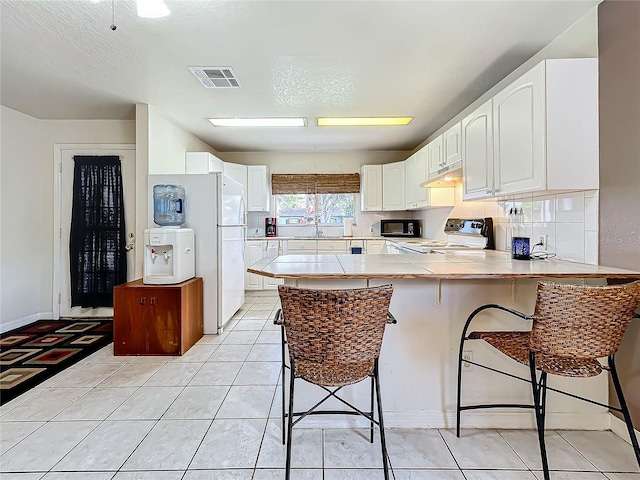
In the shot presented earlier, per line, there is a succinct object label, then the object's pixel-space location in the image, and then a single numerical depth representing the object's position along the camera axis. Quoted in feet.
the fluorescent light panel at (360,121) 12.60
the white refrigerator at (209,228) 10.94
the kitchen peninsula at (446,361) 6.00
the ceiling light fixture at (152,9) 5.88
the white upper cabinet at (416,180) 13.17
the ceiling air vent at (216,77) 8.55
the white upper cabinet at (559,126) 5.90
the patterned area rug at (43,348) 7.93
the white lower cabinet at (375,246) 16.81
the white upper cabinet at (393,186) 16.84
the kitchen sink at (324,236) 19.02
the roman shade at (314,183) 18.56
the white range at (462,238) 9.84
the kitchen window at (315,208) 19.11
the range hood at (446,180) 10.02
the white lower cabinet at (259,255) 16.96
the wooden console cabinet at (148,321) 9.39
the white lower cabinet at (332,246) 17.02
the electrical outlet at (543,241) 7.37
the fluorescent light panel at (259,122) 12.67
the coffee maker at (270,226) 18.52
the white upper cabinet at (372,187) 17.53
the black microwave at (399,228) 17.56
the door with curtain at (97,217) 12.59
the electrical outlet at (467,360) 6.11
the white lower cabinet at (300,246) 17.08
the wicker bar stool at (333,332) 4.14
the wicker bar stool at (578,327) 4.22
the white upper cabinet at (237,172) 17.04
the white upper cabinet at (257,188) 17.61
